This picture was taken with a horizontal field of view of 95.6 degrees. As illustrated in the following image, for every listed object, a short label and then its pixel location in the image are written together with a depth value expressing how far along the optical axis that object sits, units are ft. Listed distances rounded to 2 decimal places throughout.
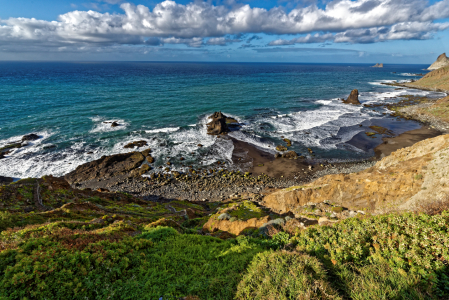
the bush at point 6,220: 34.30
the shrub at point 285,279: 20.31
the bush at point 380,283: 19.70
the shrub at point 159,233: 33.27
